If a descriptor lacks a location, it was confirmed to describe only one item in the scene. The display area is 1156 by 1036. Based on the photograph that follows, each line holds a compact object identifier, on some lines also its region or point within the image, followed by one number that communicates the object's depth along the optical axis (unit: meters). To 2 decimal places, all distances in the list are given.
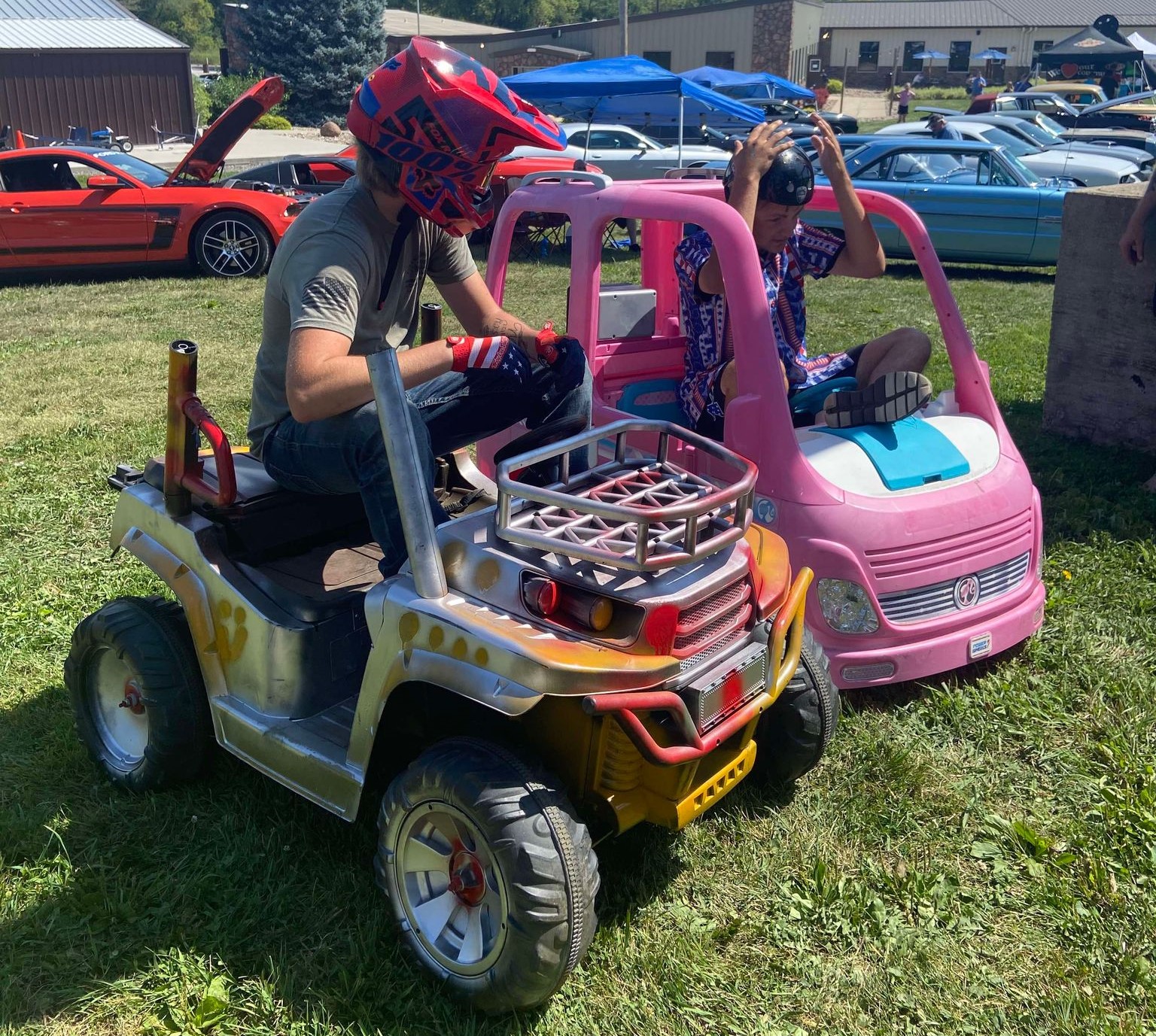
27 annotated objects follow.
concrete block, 6.03
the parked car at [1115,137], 16.48
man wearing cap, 14.86
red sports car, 11.30
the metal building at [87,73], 33.06
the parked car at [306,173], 13.64
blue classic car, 11.62
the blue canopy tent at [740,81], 22.48
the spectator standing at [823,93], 44.66
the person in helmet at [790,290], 3.96
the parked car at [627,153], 16.22
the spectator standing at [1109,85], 33.97
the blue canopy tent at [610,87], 15.17
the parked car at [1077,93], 31.38
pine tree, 38.84
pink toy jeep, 3.65
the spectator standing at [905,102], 37.31
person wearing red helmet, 2.55
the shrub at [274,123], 37.59
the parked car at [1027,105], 23.84
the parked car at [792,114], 24.39
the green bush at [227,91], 39.12
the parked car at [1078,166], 12.93
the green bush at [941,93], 51.50
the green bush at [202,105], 39.05
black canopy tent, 36.88
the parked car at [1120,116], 21.88
